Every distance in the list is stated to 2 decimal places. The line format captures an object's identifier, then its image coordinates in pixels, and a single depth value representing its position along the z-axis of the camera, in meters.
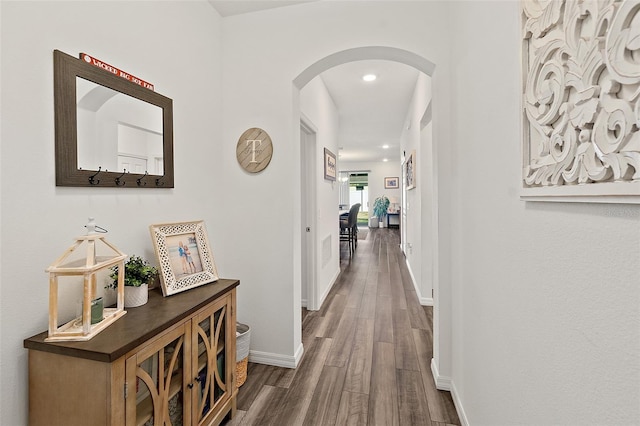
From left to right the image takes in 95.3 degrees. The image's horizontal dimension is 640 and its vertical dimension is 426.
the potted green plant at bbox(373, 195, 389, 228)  11.65
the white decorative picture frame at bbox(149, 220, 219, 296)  1.56
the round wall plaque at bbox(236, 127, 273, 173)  2.24
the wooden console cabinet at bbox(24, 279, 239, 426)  0.98
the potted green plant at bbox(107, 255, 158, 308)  1.38
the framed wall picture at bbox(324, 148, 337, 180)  4.02
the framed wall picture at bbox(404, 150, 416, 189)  4.20
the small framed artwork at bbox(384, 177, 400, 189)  11.77
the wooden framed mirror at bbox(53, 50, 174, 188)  1.21
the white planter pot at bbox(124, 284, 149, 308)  1.37
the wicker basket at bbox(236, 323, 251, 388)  1.99
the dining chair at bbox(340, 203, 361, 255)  6.96
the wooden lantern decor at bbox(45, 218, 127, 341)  1.05
